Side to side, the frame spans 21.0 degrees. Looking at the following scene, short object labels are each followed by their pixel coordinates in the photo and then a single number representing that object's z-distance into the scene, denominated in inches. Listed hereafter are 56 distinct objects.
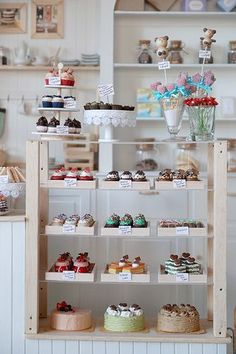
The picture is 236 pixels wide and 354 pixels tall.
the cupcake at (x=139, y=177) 131.6
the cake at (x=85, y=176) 132.2
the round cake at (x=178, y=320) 131.3
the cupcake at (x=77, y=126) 135.6
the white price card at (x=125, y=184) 130.6
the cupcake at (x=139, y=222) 132.1
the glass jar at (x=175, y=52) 182.5
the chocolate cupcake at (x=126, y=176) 131.3
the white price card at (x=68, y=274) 131.2
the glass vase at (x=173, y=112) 133.2
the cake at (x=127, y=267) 132.1
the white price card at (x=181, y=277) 130.5
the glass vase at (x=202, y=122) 132.0
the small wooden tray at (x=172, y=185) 129.5
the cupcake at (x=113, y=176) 132.0
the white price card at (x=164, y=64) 133.0
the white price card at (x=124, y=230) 130.8
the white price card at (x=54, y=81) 136.8
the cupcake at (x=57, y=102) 135.6
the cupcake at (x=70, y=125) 134.0
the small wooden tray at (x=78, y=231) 131.2
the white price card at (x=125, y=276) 130.9
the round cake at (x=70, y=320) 132.9
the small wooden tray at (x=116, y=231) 131.0
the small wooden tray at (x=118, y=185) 130.9
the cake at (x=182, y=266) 131.6
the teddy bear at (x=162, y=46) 135.9
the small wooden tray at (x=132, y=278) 131.2
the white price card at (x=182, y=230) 130.2
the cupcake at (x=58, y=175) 132.7
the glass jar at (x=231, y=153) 179.8
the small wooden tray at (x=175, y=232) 130.3
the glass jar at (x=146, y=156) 184.2
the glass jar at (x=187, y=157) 181.5
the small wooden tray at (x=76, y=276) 131.3
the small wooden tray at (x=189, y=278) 130.6
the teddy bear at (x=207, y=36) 134.8
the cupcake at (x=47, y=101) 135.7
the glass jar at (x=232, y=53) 182.2
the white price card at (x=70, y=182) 131.3
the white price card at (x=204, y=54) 133.0
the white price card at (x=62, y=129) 133.3
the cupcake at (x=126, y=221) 131.5
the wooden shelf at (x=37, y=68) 190.1
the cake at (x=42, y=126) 134.4
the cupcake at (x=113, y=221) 132.0
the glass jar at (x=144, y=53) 181.9
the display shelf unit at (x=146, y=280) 128.5
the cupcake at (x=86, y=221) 131.9
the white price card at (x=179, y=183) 129.3
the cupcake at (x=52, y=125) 134.0
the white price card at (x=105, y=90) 134.6
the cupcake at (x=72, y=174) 132.3
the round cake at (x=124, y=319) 131.9
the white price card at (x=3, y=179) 134.0
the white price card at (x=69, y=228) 131.2
